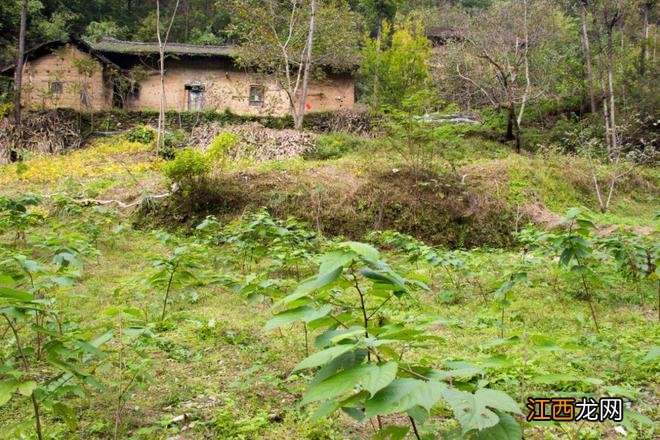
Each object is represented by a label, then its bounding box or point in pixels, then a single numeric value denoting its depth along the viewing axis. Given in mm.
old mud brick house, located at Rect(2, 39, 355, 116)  18969
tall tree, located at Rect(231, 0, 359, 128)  16141
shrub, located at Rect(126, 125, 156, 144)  16047
